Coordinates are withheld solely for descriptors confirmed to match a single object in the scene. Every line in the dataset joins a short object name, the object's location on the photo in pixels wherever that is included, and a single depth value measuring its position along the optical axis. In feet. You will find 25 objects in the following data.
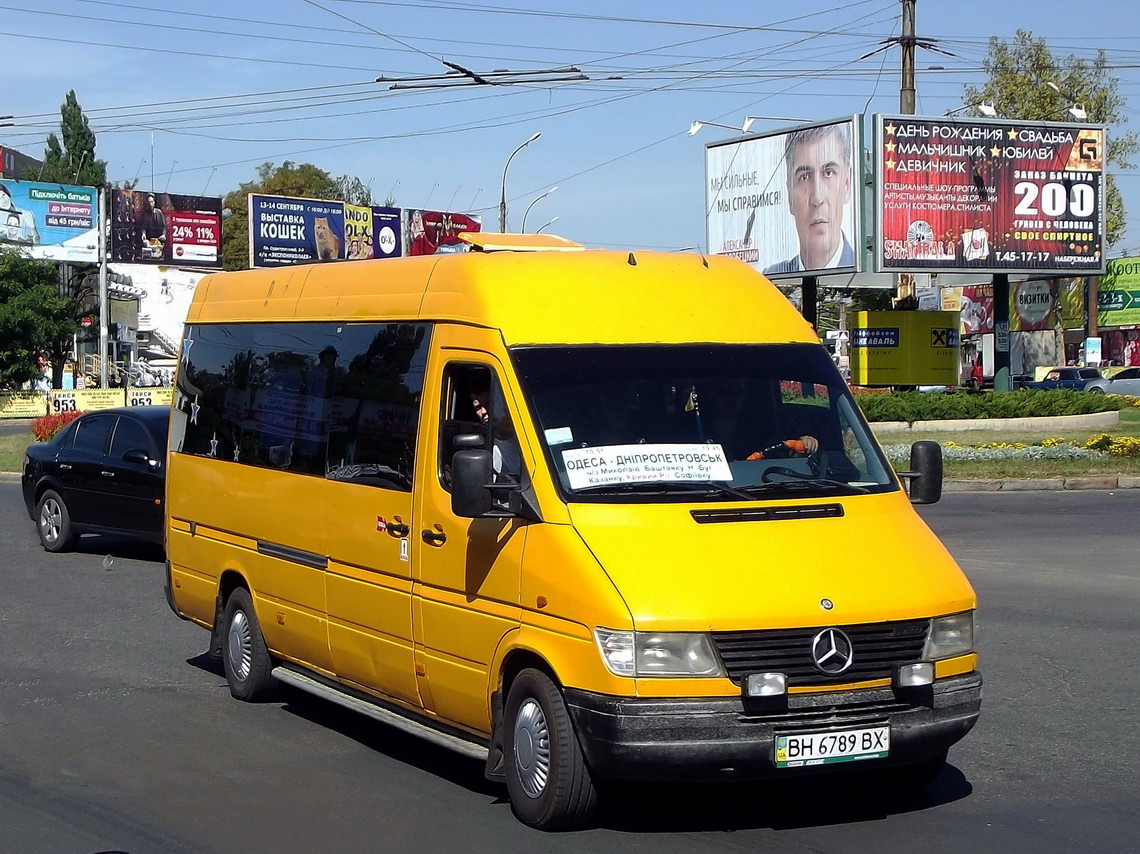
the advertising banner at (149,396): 130.91
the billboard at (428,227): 266.16
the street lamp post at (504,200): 156.33
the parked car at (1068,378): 187.73
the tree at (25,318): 208.64
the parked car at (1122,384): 187.73
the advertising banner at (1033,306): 217.72
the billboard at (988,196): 115.85
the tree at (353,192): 365.40
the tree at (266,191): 333.83
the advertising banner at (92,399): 143.13
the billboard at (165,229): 244.63
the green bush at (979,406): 110.83
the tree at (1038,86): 195.31
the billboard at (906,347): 128.67
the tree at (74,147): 299.32
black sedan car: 50.42
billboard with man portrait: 117.50
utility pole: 116.37
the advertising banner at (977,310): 255.91
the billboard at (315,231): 228.43
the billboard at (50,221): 224.94
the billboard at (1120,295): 226.58
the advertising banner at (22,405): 189.65
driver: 21.53
